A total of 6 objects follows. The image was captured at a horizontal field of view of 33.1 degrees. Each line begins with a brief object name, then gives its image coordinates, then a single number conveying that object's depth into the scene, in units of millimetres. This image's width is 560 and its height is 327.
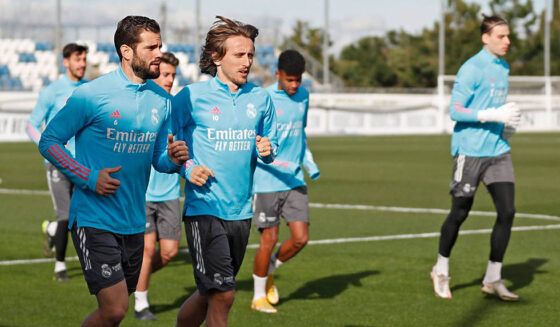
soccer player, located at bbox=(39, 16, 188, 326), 5207
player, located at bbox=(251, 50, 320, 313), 8086
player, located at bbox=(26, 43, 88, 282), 9195
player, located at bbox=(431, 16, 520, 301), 8202
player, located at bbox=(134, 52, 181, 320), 7816
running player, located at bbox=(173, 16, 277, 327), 5590
